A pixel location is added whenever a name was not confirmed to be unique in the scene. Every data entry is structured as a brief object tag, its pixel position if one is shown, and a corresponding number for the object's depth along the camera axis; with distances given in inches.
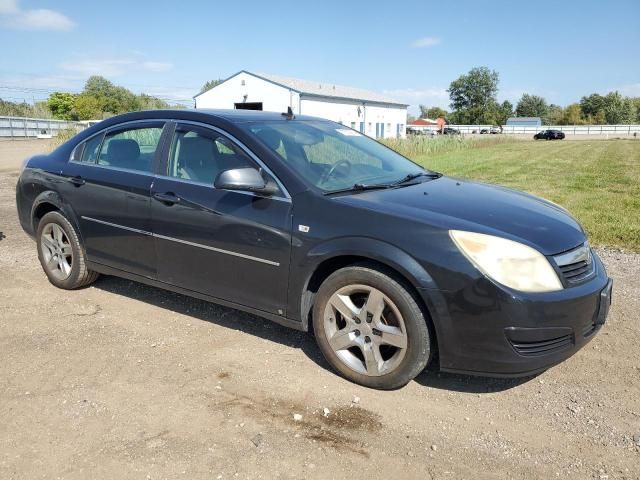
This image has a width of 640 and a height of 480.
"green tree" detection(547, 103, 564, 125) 4855.8
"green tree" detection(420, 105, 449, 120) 6319.4
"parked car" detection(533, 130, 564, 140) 2596.0
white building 1627.7
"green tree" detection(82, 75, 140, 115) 2556.6
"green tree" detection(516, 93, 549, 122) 5324.8
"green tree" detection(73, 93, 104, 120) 2327.8
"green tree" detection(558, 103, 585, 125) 4537.4
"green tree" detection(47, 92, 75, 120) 2563.5
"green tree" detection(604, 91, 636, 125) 4124.0
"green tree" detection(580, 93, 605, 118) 4545.8
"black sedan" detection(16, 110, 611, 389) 121.1
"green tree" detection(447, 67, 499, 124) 4813.0
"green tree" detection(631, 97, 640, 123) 4207.2
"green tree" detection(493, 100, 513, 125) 4756.4
